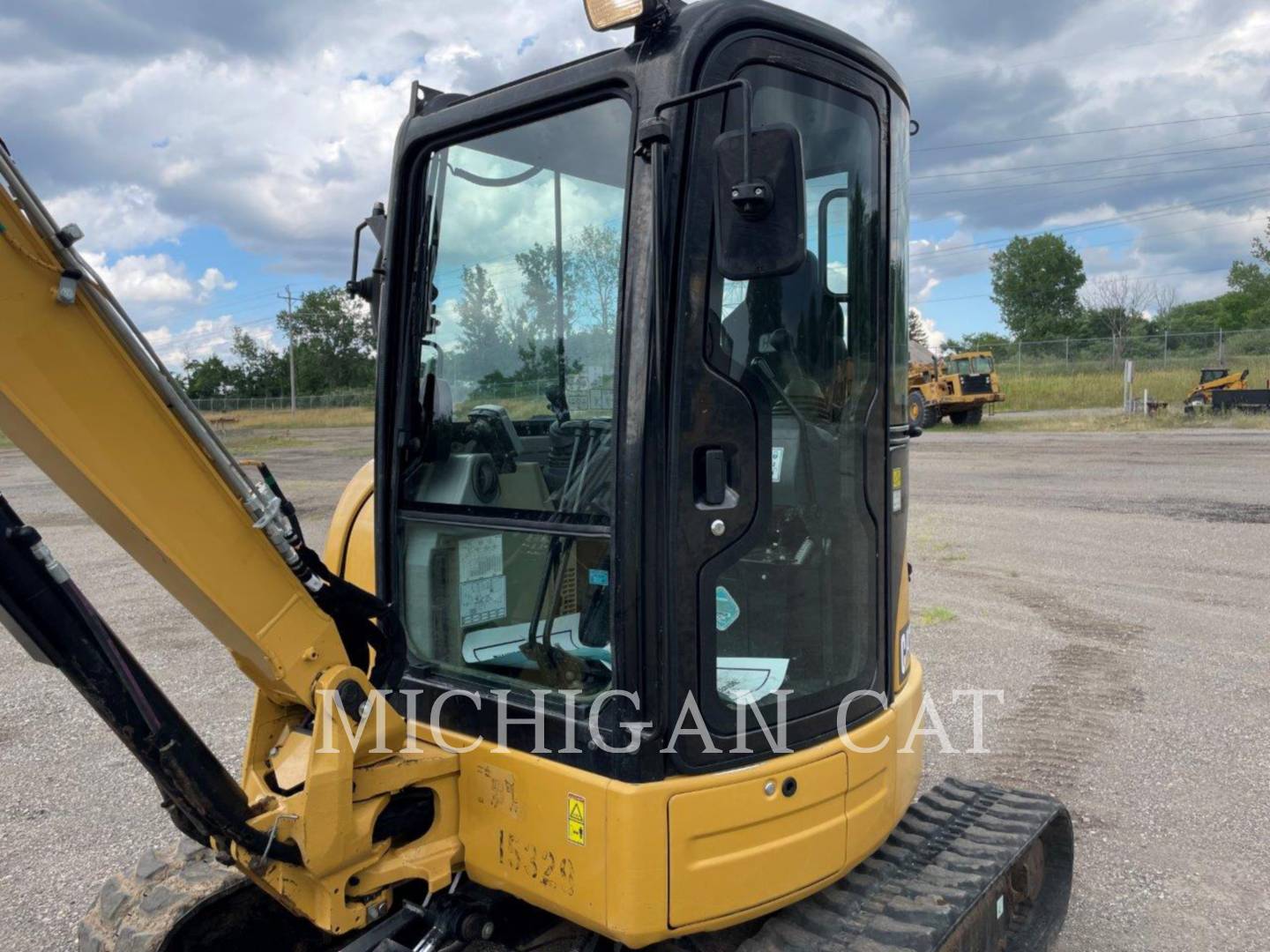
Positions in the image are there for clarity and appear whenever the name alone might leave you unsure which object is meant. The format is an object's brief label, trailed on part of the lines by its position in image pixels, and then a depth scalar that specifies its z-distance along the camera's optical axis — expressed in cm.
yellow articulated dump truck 2911
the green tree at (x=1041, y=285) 7000
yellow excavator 203
